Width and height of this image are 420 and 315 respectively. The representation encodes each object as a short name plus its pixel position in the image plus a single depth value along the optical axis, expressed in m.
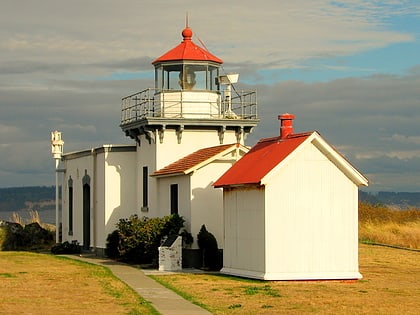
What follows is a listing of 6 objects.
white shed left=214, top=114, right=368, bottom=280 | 26.48
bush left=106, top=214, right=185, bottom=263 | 32.47
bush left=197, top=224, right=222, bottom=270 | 31.34
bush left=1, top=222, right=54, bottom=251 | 44.84
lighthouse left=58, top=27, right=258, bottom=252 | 32.50
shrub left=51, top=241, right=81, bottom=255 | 40.38
